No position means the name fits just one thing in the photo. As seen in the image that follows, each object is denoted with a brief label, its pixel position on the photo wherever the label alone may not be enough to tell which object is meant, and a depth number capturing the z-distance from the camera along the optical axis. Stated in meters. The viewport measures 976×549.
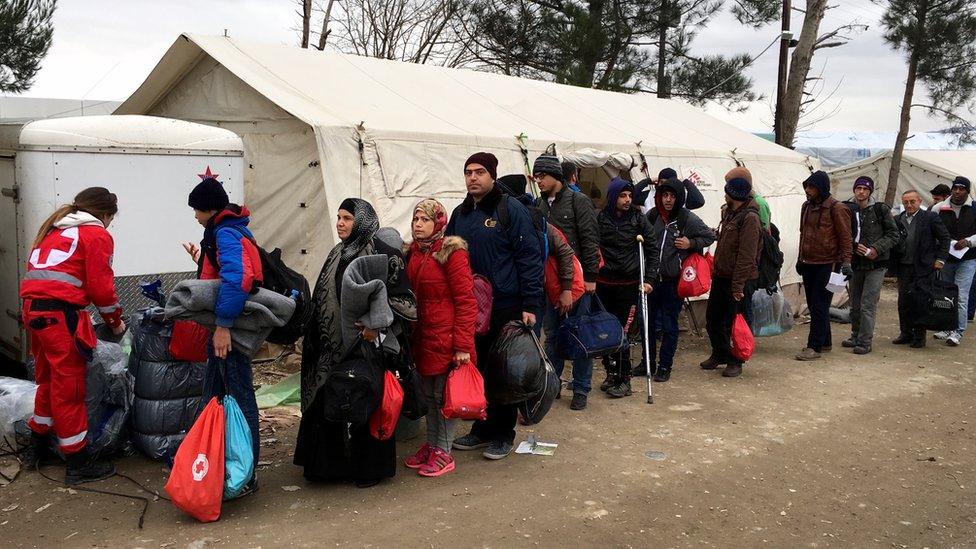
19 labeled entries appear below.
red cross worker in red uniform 4.23
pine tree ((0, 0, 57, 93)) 10.23
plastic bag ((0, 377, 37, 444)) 4.89
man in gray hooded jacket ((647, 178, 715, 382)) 7.05
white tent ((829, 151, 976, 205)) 17.06
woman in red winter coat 4.48
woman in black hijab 4.30
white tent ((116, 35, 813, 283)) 6.94
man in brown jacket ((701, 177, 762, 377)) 6.97
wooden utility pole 14.24
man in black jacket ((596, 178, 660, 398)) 6.53
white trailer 5.54
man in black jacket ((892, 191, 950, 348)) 8.48
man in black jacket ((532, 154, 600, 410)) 5.93
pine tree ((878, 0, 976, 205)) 14.39
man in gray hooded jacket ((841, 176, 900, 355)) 8.22
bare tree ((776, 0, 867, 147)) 13.92
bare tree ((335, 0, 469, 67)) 21.14
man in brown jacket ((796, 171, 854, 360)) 7.70
